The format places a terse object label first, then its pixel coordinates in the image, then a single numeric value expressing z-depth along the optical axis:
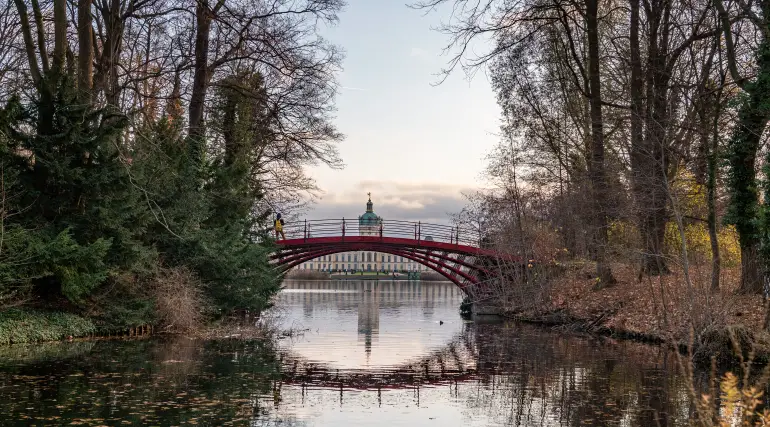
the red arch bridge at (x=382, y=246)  38.31
